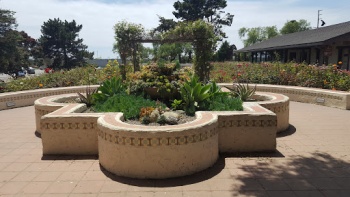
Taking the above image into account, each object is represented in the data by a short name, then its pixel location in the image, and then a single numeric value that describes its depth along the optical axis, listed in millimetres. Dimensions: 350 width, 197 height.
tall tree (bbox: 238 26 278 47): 56125
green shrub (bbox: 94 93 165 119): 5516
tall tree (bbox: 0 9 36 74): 26391
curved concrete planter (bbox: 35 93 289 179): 4168
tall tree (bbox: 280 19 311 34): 53969
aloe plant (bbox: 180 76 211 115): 5870
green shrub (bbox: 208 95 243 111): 5929
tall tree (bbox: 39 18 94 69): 42031
